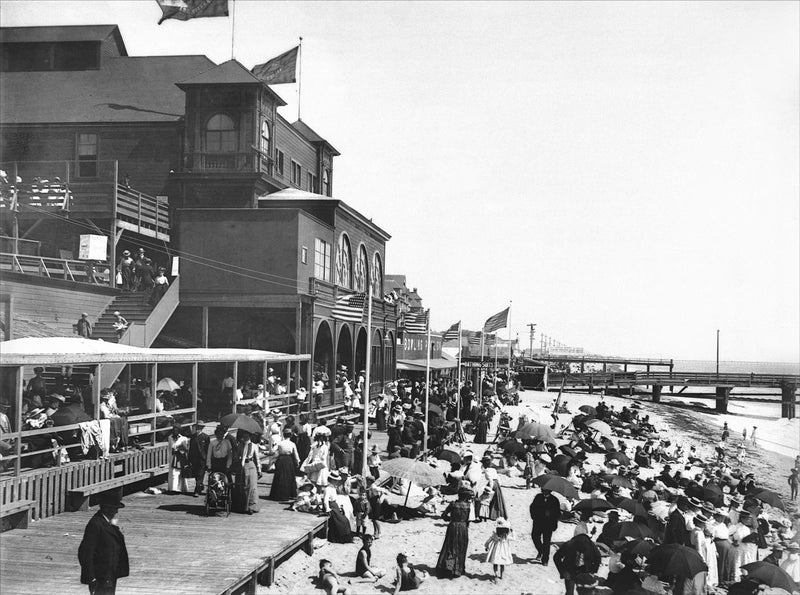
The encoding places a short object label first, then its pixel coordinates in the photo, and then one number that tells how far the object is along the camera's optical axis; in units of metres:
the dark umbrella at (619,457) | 21.30
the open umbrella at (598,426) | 24.88
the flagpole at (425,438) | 22.27
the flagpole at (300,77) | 33.91
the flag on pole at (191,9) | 17.09
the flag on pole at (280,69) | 34.25
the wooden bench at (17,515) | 11.20
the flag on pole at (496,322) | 35.75
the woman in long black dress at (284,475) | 14.54
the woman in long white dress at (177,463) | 14.82
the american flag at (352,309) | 22.86
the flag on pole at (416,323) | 29.62
